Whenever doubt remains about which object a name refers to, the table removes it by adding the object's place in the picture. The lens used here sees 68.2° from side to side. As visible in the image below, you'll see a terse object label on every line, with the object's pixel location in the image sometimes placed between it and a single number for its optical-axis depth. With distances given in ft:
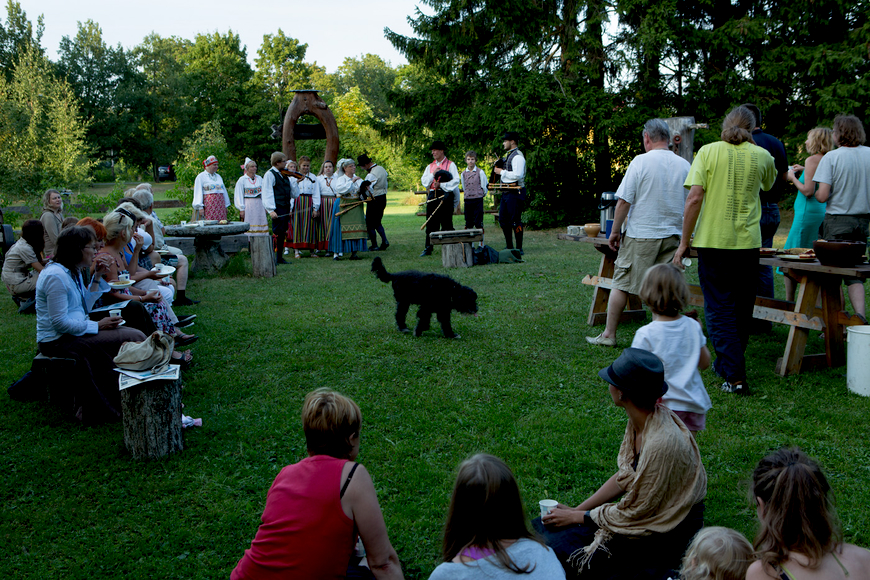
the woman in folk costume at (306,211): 40.81
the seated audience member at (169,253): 25.93
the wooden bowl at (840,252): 15.74
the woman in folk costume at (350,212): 40.51
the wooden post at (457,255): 35.12
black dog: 20.67
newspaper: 12.30
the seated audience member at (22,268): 23.85
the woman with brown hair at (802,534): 5.79
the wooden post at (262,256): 33.71
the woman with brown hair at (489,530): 5.90
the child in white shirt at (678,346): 10.08
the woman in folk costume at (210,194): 39.11
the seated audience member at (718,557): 6.24
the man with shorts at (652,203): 17.46
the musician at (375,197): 42.83
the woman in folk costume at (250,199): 39.88
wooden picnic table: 16.34
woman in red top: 7.02
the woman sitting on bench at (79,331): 14.05
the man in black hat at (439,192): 39.45
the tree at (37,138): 65.62
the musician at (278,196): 39.01
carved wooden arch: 47.24
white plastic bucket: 15.03
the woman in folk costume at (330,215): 40.81
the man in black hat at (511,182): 37.06
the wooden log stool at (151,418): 12.59
